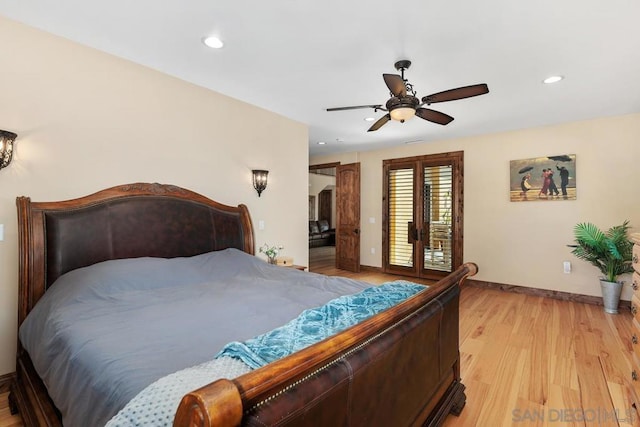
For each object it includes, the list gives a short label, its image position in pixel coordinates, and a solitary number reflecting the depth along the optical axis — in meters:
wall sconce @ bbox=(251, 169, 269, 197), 3.80
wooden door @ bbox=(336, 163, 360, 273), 6.73
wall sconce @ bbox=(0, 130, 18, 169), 2.10
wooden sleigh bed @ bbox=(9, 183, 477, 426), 0.73
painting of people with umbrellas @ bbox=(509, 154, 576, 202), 4.46
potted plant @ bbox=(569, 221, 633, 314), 3.85
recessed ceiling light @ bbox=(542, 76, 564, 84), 3.02
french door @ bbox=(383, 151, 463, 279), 5.59
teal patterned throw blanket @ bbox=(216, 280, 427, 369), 1.17
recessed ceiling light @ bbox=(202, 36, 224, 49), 2.40
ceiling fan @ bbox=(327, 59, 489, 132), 2.38
